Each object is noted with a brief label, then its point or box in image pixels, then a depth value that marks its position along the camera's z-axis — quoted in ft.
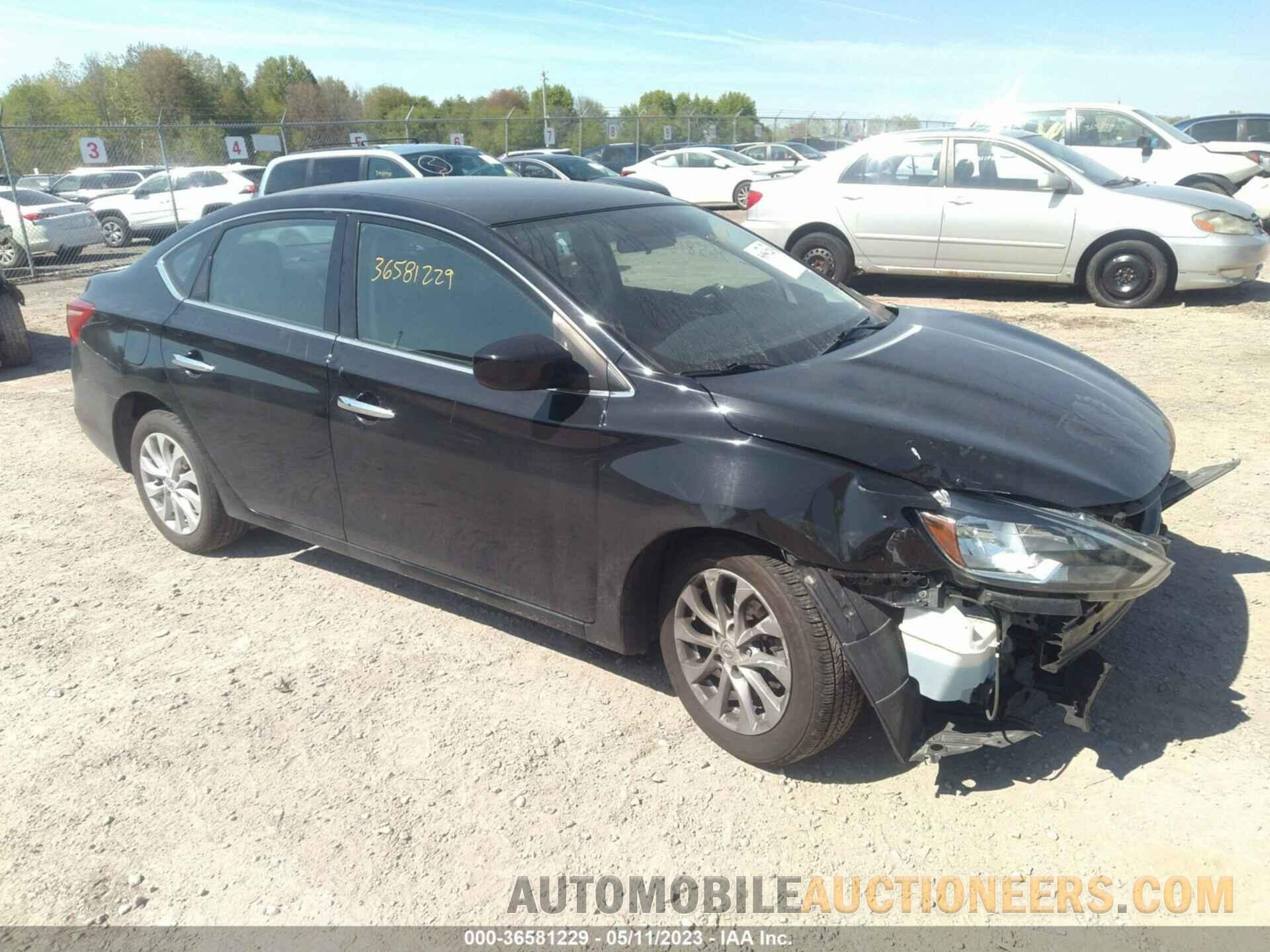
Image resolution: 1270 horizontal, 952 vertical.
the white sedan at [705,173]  75.20
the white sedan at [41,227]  50.49
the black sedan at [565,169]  61.36
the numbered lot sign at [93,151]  57.36
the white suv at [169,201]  60.49
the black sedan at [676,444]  8.96
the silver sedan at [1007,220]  30.60
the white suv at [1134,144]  42.75
